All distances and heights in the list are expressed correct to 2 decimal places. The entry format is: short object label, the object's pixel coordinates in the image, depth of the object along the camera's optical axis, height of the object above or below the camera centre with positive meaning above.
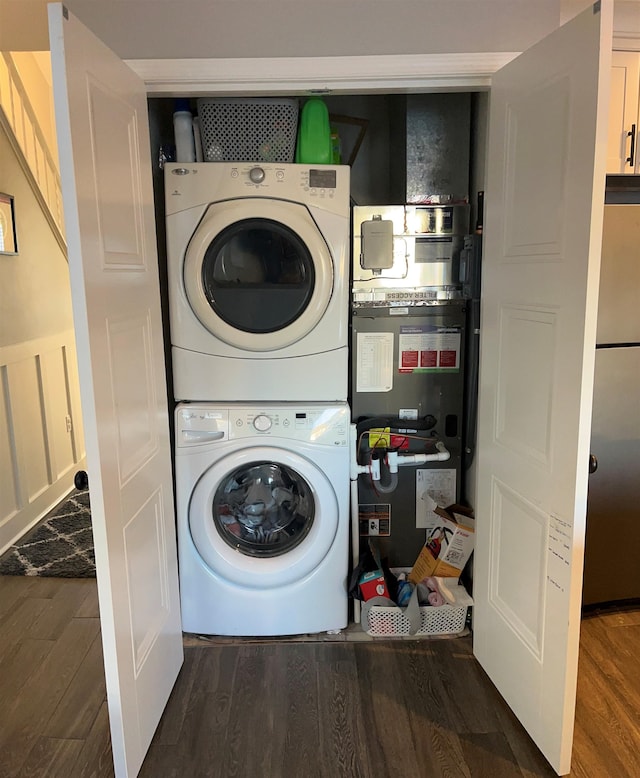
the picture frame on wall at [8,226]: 2.84 +0.27
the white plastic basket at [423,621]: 2.20 -1.23
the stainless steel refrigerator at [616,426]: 2.07 -0.53
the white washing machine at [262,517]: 2.10 -0.85
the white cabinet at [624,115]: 2.04 +0.54
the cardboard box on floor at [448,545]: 2.24 -0.99
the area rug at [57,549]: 2.69 -1.24
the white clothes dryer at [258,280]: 2.00 +0.00
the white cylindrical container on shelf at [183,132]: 2.11 +0.52
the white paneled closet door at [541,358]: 1.38 -0.21
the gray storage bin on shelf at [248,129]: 2.07 +0.52
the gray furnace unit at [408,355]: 2.21 -0.28
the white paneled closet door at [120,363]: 1.30 -0.20
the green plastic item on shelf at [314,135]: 2.08 +0.49
